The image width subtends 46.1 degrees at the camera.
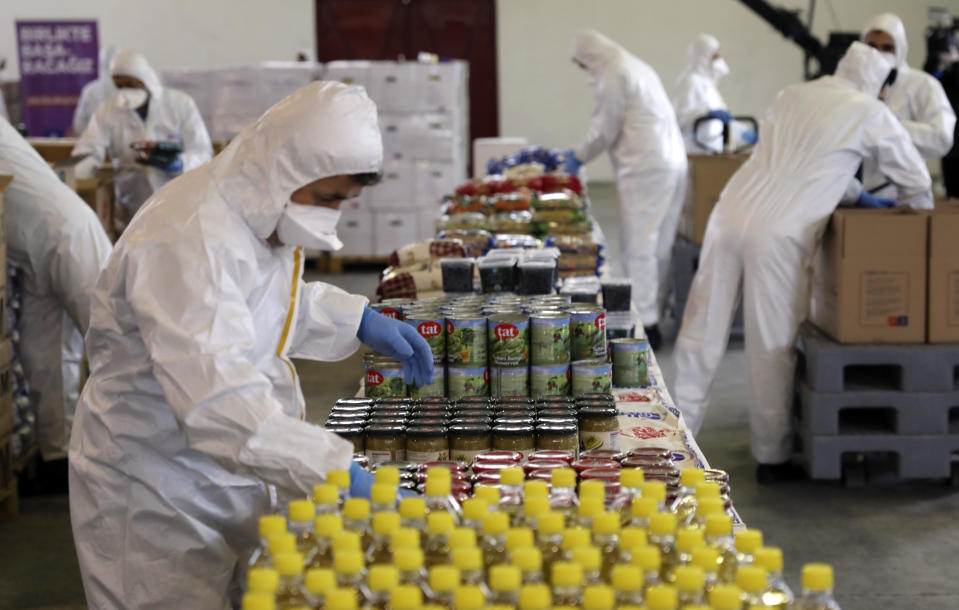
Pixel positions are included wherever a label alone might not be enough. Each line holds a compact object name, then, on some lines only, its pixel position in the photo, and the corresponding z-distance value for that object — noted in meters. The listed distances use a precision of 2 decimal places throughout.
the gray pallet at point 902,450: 4.84
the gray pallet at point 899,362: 4.79
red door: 16.91
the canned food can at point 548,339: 3.08
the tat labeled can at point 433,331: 3.13
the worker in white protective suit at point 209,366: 2.04
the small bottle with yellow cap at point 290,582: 1.60
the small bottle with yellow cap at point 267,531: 1.75
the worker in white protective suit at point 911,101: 6.33
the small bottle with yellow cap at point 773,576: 1.60
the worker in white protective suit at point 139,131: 7.93
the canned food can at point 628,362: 3.44
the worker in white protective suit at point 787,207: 4.97
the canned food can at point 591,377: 3.11
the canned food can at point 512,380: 3.09
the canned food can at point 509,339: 3.08
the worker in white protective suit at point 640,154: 7.94
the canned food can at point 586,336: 3.20
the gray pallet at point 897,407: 4.81
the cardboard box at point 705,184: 7.61
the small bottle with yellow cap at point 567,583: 1.53
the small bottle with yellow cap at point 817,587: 1.53
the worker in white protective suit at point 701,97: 10.26
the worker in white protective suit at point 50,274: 4.93
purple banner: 15.66
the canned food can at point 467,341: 3.10
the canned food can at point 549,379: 3.09
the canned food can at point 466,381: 3.10
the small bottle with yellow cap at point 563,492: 1.94
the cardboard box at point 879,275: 4.73
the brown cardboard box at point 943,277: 4.70
